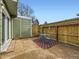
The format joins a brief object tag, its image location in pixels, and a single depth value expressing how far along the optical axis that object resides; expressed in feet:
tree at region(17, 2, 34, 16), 39.16
